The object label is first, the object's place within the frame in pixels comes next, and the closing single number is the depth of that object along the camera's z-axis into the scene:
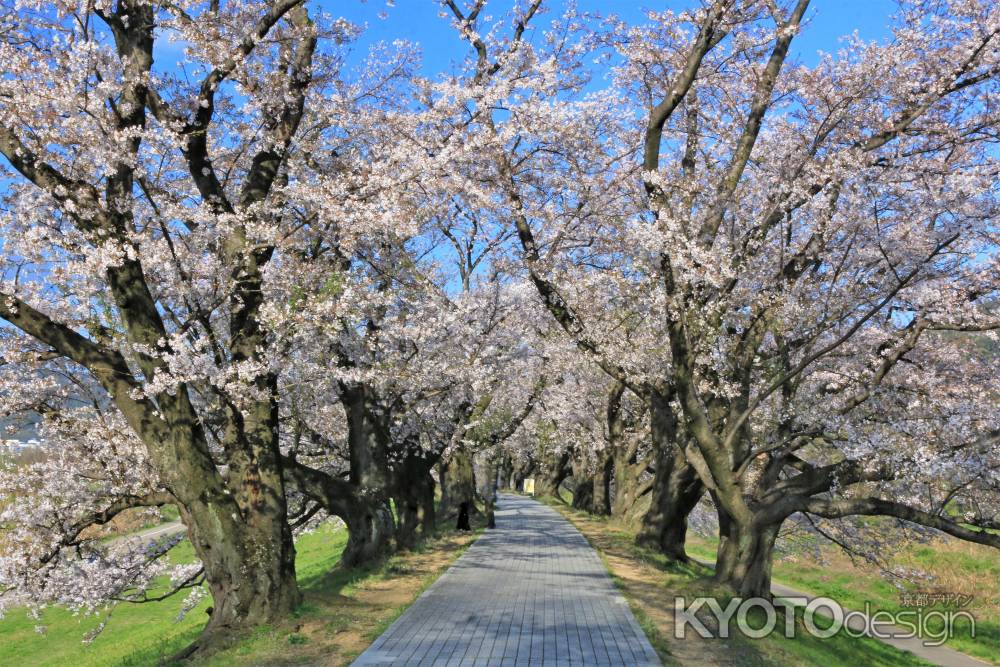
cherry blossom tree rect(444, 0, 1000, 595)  10.21
